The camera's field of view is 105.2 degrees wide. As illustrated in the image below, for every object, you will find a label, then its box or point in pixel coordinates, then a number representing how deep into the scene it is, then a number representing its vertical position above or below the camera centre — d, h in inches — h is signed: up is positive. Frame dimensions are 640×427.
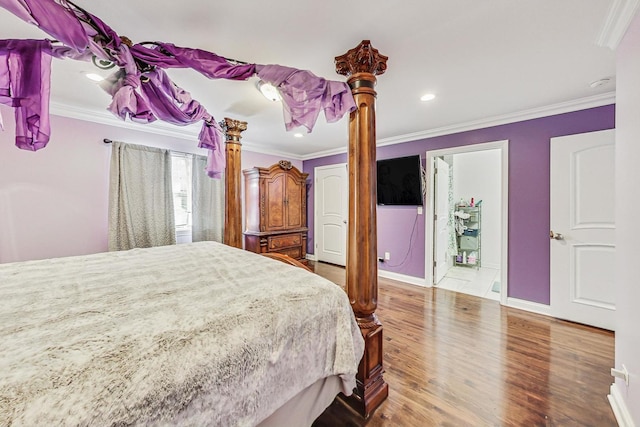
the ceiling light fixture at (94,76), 77.0 +43.4
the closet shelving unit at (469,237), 177.5 -19.2
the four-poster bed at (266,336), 24.9 -17.1
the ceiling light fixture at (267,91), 80.3 +40.8
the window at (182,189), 136.0 +12.5
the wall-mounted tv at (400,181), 140.6 +17.8
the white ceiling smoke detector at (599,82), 78.9 +42.3
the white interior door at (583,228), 90.3 -7.2
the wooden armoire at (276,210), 155.6 +0.8
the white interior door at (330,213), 184.7 -1.6
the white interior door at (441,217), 139.2 -4.2
